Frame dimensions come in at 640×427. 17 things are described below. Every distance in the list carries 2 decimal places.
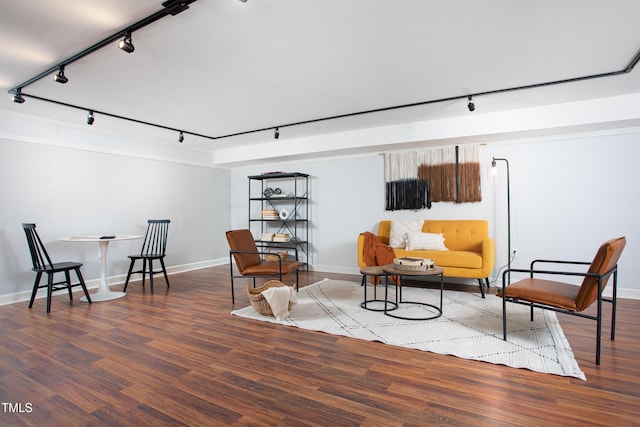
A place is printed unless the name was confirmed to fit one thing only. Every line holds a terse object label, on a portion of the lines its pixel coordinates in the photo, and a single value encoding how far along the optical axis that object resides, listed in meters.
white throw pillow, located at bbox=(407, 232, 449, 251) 4.74
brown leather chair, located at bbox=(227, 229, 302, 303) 3.88
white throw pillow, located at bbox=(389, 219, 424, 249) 5.07
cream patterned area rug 2.45
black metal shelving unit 6.48
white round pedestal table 4.27
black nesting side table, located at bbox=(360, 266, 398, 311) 3.50
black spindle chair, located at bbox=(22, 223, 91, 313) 3.73
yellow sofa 4.30
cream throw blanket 3.34
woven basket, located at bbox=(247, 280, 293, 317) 3.39
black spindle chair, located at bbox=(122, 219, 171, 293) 5.50
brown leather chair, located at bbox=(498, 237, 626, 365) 2.33
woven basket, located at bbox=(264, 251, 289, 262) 5.99
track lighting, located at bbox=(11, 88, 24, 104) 3.52
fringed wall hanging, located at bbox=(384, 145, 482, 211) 5.09
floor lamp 4.45
